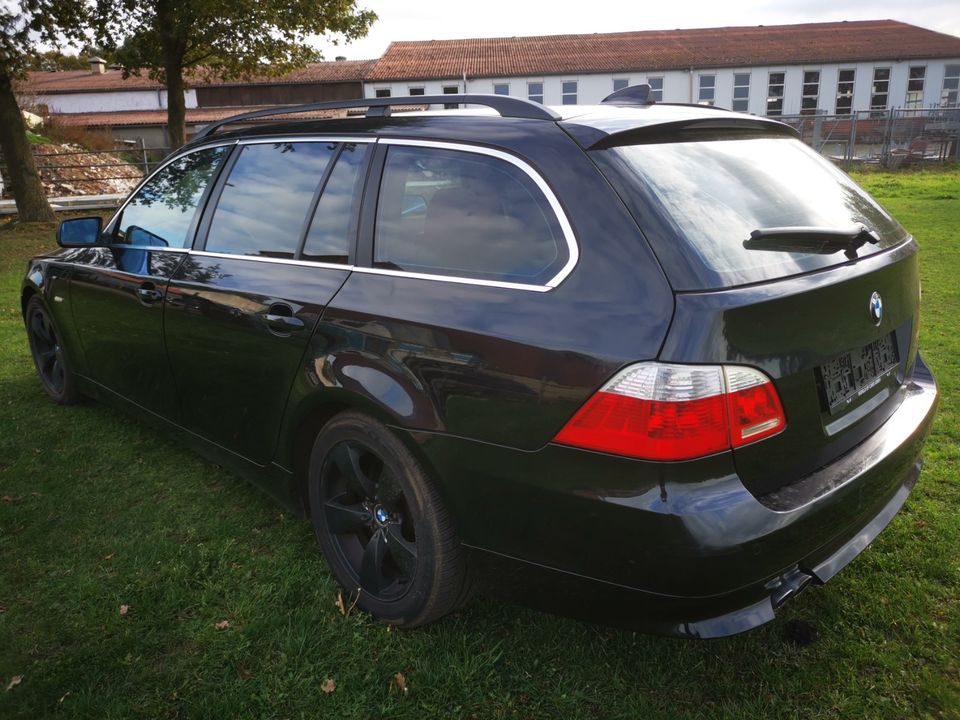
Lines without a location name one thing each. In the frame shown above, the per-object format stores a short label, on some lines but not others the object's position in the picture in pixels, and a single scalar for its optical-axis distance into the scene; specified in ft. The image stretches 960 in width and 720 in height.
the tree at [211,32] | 51.42
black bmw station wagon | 6.24
